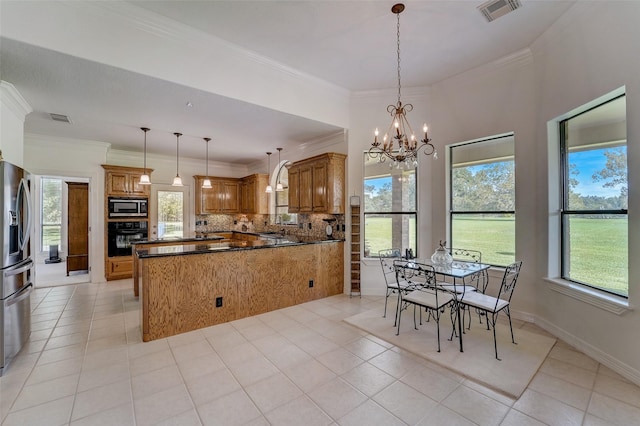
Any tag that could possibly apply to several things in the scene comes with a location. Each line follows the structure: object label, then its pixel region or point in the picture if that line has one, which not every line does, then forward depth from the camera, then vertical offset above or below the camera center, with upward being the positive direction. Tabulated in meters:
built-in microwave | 5.87 +0.17
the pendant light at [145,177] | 4.69 +0.67
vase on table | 3.19 -0.53
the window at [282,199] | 6.74 +0.38
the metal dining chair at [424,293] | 2.95 -0.96
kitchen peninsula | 3.14 -0.91
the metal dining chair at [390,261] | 4.57 -0.81
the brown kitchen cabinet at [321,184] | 4.68 +0.55
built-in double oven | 5.80 -0.45
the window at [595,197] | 2.60 +0.16
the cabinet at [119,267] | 5.76 -1.14
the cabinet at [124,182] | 5.81 +0.73
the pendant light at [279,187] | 5.74 +0.57
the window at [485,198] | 3.76 +0.23
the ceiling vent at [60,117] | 4.02 +1.49
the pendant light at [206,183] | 5.57 +0.65
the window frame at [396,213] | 4.57 +0.01
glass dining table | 2.82 -0.63
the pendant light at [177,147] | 5.10 +1.49
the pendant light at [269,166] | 6.82 +1.27
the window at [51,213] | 8.00 +0.05
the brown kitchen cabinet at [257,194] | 7.00 +0.52
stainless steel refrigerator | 2.46 -0.46
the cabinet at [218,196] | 7.32 +0.50
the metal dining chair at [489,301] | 2.75 -0.95
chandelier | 2.69 +0.67
